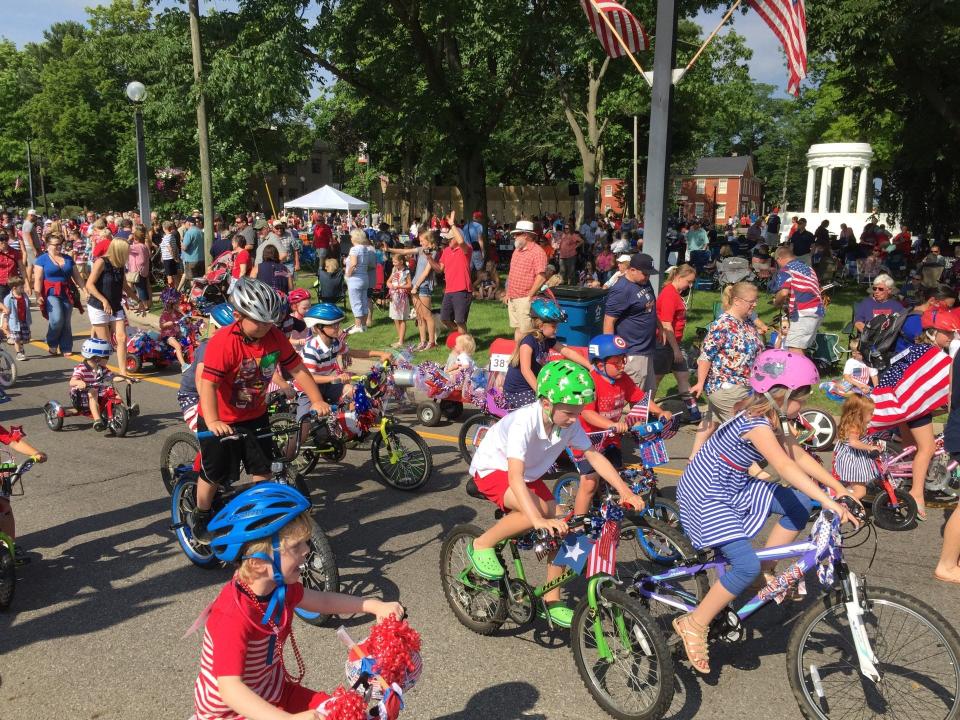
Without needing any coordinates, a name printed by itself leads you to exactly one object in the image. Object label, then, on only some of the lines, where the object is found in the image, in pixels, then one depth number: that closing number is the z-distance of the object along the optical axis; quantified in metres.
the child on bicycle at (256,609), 2.76
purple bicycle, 3.73
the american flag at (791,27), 10.89
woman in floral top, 7.61
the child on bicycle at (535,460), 4.20
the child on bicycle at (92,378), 9.66
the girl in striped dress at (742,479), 4.11
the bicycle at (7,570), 5.38
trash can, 12.30
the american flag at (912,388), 6.70
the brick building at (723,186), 91.00
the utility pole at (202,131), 18.22
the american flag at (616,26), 11.37
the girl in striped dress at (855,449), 6.79
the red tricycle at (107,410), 9.58
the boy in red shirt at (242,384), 5.31
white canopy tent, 25.78
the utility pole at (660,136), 10.94
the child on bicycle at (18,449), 5.70
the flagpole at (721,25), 11.57
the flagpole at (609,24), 11.25
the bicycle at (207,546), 5.16
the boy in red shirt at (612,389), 6.44
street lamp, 18.61
